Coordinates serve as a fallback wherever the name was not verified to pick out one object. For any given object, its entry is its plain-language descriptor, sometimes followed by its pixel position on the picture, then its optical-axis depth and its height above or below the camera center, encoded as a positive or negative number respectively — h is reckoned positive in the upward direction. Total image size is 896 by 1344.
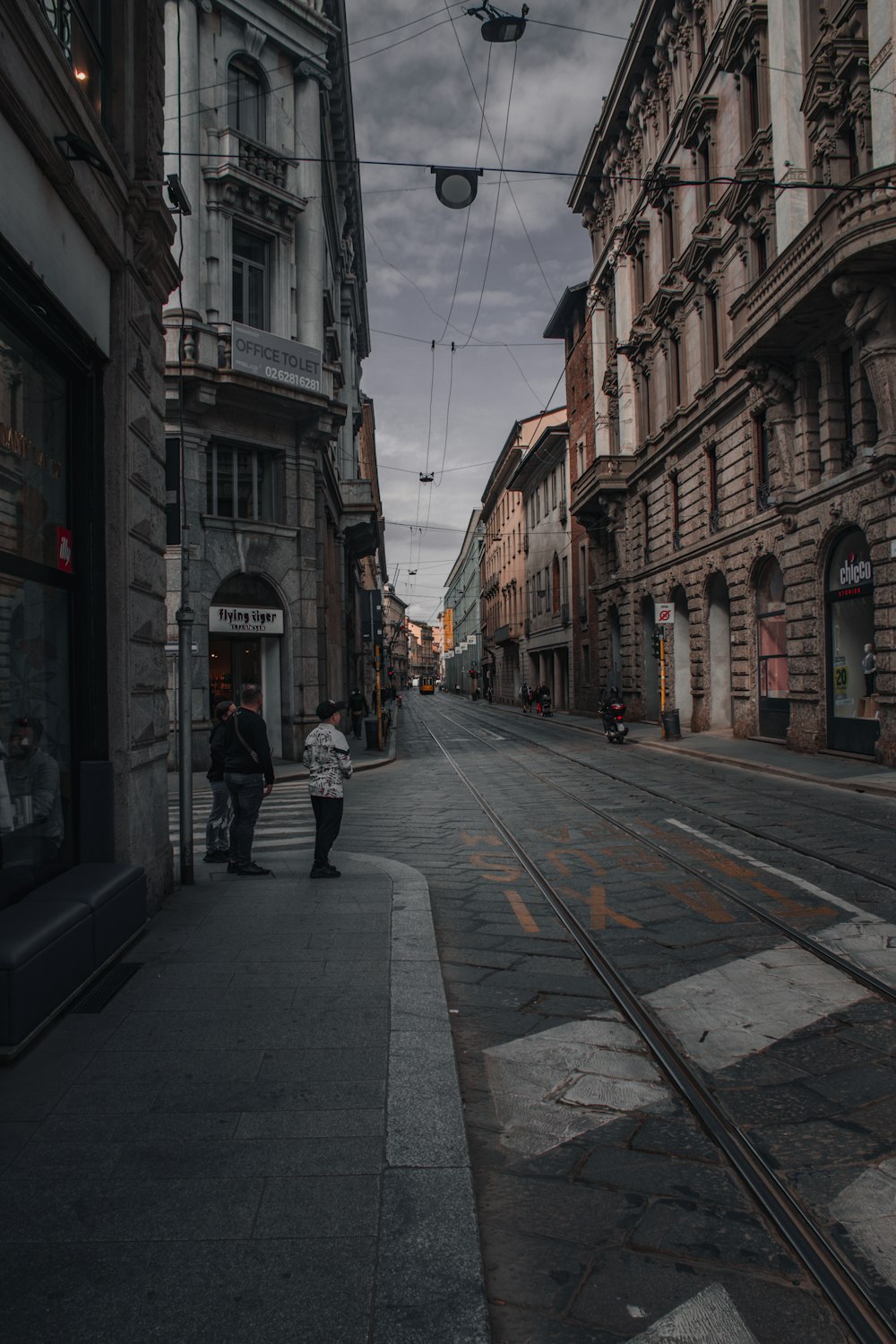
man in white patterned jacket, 7.98 -0.67
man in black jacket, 8.25 -0.68
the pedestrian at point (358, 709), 28.44 -0.28
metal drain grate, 4.80 -1.50
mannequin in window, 16.55 +0.41
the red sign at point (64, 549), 5.98 +1.00
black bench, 4.07 -1.15
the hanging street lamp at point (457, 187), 11.34 +6.17
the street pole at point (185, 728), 7.93 -0.20
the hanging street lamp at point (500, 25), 11.90 +8.49
